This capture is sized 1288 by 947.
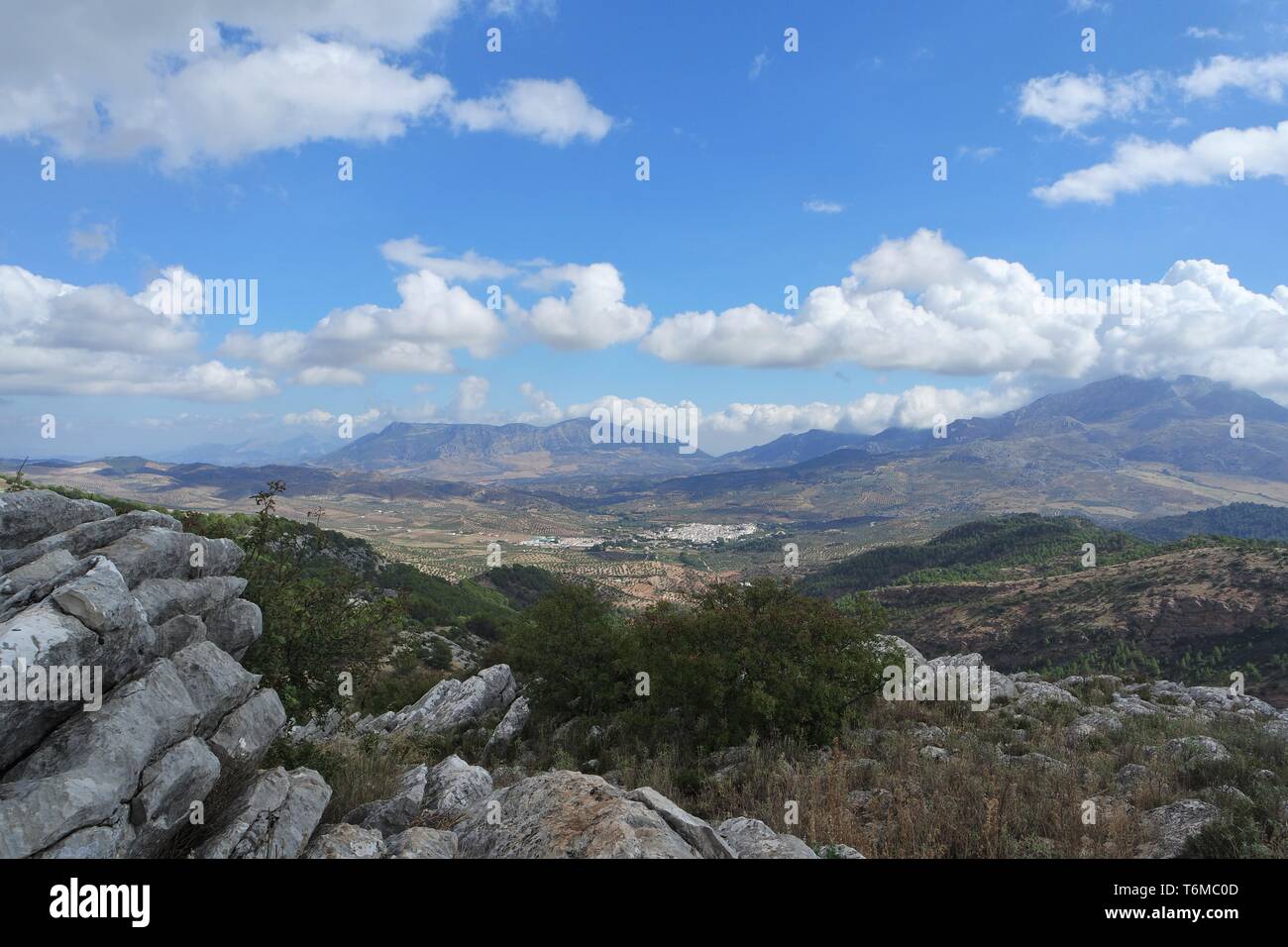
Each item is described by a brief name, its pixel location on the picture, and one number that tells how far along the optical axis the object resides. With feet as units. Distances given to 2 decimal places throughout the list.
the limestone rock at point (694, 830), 23.30
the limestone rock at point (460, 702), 82.89
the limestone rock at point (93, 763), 17.90
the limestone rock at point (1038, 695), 64.49
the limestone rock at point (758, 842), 24.43
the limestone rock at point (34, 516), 31.40
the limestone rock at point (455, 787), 36.01
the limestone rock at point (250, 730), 27.76
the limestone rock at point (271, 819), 22.17
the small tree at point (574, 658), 73.00
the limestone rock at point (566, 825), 21.57
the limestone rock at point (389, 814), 30.19
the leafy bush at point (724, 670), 52.85
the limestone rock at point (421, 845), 24.01
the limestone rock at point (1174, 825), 27.40
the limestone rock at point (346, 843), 23.44
